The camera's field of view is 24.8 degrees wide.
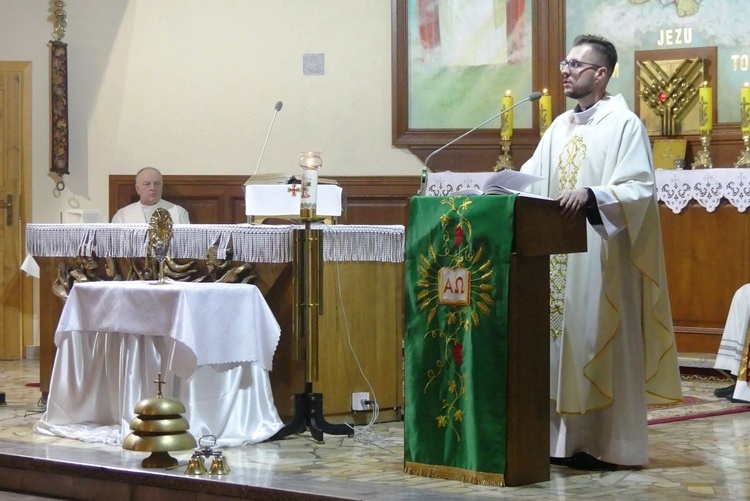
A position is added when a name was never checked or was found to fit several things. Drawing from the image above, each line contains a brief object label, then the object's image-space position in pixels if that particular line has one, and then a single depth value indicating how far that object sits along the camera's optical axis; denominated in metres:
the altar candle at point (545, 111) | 12.52
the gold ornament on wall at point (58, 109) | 13.91
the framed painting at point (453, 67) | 13.22
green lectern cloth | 6.12
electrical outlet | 8.66
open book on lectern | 6.32
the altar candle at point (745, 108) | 11.84
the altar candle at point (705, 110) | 12.05
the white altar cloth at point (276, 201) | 8.58
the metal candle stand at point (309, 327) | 7.86
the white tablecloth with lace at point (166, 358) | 7.56
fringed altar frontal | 8.34
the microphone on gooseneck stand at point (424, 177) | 6.30
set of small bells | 6.73
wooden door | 14.02
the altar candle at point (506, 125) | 12.73
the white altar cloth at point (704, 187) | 11.79
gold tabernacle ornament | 12.58
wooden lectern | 6.11
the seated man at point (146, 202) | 12.77
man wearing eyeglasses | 6.71
